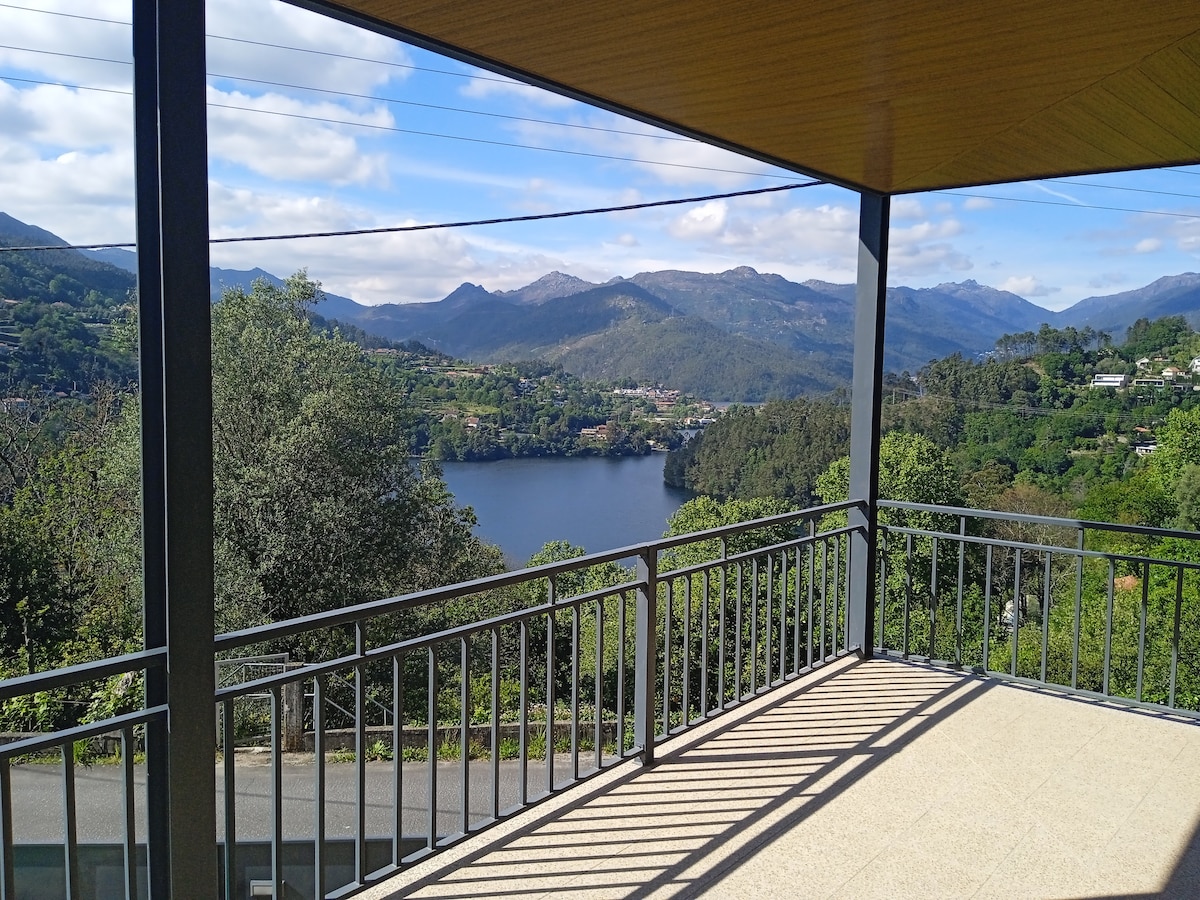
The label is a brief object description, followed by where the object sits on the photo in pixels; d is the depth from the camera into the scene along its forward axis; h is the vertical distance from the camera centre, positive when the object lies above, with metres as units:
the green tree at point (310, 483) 18.61 -2.19
